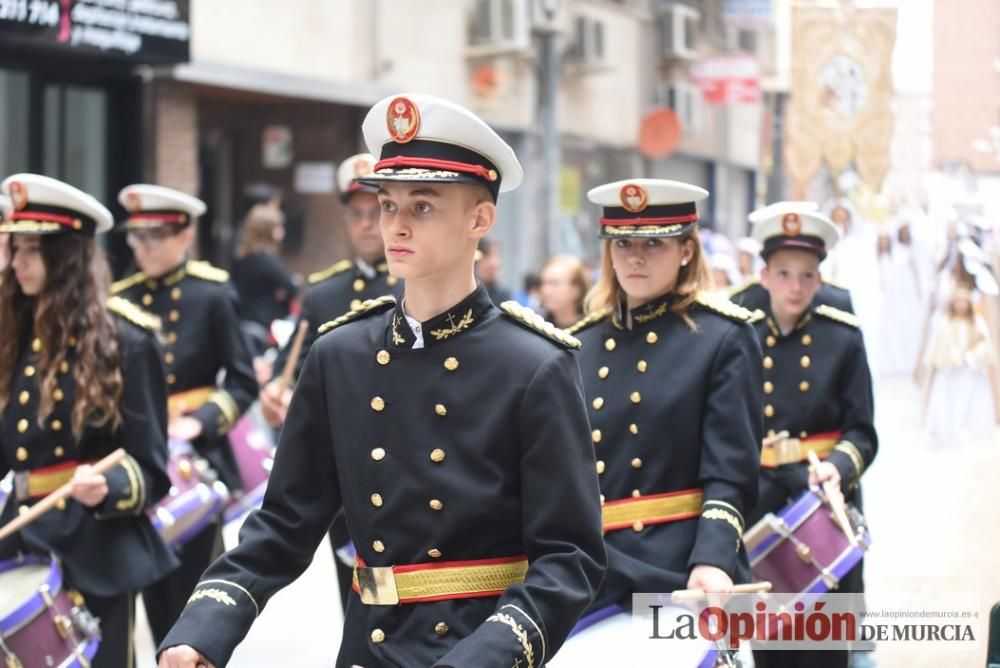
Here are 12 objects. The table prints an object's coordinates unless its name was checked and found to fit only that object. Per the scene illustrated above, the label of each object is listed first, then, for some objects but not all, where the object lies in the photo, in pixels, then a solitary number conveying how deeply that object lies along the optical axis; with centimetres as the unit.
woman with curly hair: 512
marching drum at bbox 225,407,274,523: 764
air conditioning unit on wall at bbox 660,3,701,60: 2939
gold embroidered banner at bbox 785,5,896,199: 1630
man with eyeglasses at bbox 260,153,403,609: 731
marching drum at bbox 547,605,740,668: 380
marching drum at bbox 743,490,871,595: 539
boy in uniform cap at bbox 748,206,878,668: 613
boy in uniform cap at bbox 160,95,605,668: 315
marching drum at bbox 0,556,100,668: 445
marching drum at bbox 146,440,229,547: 615
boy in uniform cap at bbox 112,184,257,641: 720
